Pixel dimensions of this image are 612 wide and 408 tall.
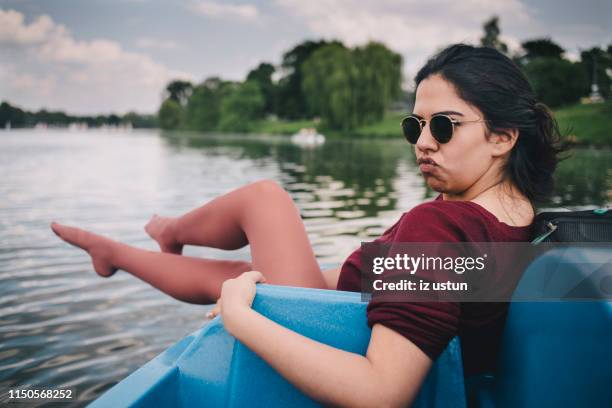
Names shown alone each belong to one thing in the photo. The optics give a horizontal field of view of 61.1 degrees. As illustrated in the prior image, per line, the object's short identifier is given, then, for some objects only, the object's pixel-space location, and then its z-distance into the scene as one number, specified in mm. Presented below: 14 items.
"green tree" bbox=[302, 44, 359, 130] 38969
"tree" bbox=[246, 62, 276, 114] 79000
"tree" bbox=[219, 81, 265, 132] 71125
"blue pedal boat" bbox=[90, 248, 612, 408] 954
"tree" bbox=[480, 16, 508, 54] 62688
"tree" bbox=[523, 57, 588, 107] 45875
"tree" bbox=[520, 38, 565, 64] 62438
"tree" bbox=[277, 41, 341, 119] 73562
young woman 1040
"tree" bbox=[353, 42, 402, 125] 38188
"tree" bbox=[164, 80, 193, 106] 114938
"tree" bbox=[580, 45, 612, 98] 35875
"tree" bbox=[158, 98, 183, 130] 101375
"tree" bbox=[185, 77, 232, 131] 82875
